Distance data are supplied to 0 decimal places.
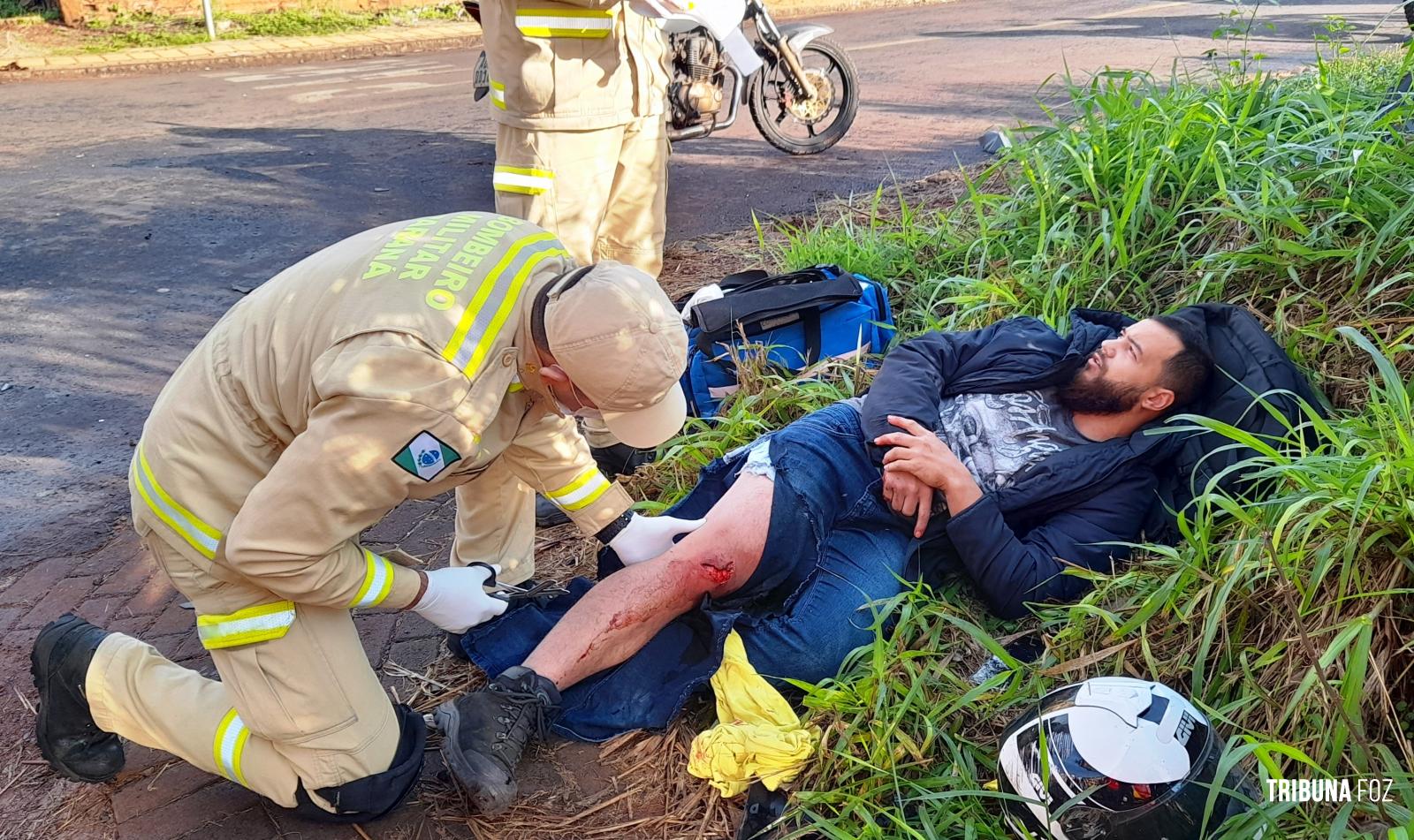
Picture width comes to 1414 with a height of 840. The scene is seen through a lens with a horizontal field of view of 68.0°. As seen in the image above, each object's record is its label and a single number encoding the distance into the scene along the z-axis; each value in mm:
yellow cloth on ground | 2209
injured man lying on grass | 2438
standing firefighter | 3266
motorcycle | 5375
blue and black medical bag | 3502
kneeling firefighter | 1855
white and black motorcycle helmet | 1762
